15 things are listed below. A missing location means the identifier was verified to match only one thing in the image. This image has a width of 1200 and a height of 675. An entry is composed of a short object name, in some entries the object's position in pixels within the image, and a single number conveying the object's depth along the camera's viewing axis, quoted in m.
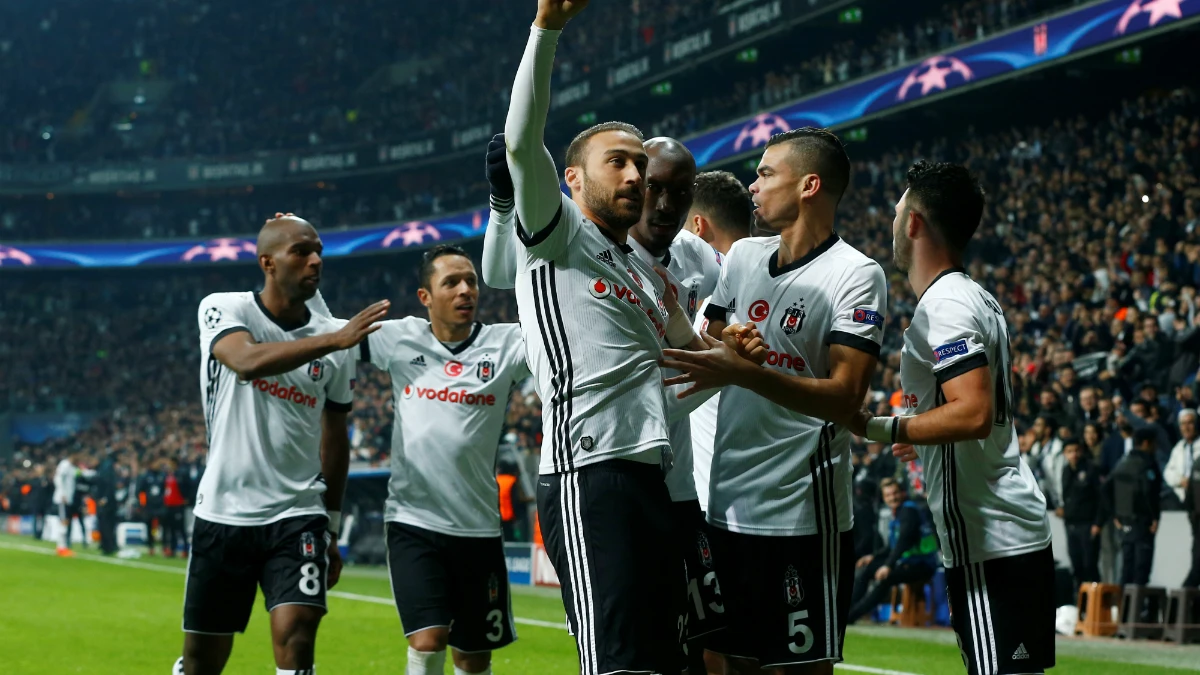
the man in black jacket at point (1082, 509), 12.55
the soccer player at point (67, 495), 29.75
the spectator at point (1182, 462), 12.21
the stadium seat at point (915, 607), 13.41
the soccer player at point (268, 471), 5.79
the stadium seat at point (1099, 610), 12.19
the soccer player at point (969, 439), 4.29
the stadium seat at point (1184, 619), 11.59
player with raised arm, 3.85
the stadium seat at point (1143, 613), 11.91
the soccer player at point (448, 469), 6.30
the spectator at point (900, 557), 12.54
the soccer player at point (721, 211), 5.71
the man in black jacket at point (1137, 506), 12.14
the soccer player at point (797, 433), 4.39
